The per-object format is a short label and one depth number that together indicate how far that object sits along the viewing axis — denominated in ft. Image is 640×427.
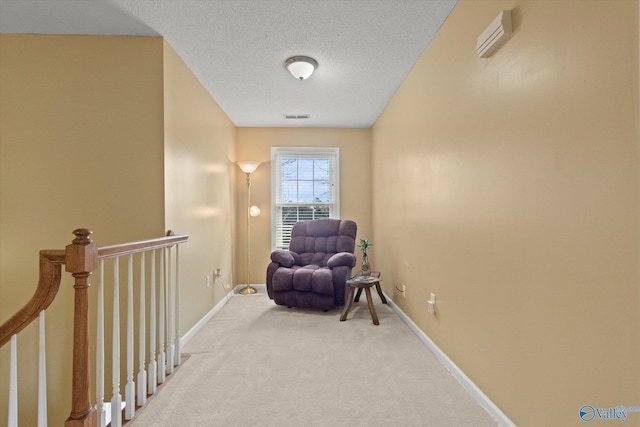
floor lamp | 14.82
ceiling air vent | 14.26
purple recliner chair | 11.53
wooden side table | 10.39
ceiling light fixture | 9.05
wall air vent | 4.79
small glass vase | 11.69
